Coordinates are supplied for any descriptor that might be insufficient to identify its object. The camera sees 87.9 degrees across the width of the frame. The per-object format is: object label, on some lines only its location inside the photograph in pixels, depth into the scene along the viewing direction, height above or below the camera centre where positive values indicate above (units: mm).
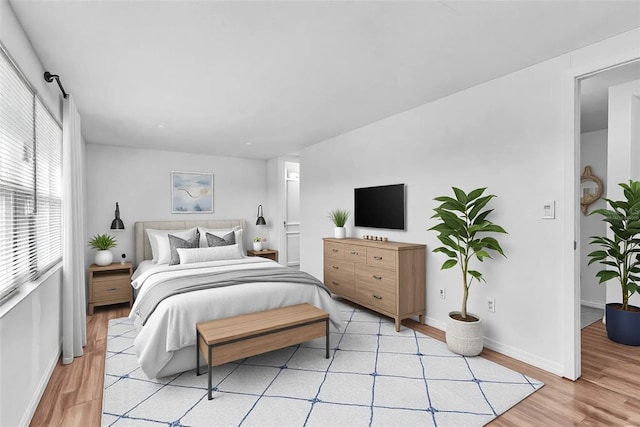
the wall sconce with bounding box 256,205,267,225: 6215 -190
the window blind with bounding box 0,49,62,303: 1795 +179
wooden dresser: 3395 -720
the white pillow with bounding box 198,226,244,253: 5012 -347
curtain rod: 2473 +1013
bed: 2482 -737
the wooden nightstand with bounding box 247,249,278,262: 5982 -769
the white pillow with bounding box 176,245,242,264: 4336 -578
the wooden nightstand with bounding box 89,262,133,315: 4313 -992
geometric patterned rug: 2021 -1255
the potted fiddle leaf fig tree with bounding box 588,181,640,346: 2975 -481
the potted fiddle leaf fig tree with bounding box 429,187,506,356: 2756 -278
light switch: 2525 +14
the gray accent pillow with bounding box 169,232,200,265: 4469 -471
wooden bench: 2318 -912
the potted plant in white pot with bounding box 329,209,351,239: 4480 -153
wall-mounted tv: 3814 +51
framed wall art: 5605 +324
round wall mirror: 4258 +294
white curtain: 2785 -303
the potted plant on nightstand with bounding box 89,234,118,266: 4570 -519
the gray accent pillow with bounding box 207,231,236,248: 4824 -438
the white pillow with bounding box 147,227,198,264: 4590 -432
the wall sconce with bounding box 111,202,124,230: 4859 -192
